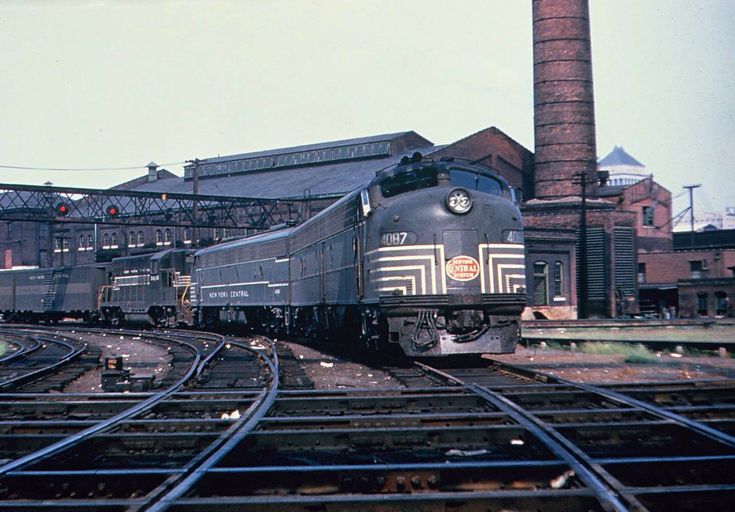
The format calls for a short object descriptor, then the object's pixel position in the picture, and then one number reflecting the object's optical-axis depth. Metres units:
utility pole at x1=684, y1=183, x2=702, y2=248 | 82.82
